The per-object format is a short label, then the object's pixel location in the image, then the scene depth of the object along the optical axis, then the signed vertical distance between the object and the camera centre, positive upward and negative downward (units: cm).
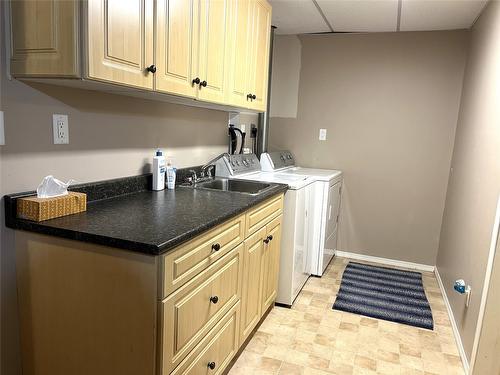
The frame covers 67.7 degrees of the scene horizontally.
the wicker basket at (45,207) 125 -29
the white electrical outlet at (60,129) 143 -3
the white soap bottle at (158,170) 195 -22
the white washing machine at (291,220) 250 -58
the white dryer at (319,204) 296 -55
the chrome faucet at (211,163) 251 -23
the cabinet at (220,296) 125 -69
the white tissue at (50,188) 132 -24
